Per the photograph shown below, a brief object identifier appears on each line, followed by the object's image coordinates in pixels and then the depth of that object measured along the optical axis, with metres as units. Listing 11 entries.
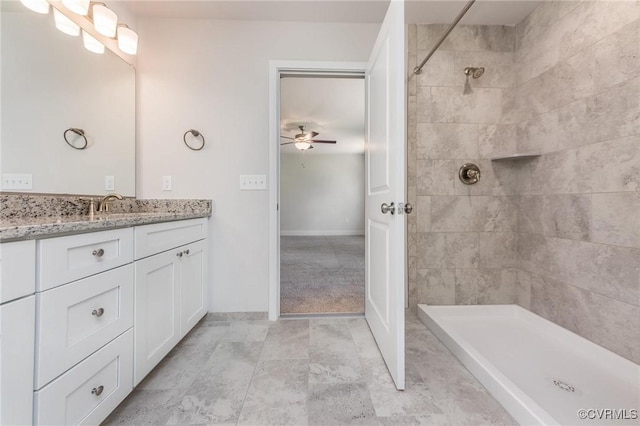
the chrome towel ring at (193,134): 1.85
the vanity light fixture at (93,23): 1.30
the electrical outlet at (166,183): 1.89
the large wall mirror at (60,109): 1.11
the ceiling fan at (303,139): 4.62
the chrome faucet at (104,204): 1.41
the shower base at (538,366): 1.12
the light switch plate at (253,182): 1.92
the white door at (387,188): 1.15
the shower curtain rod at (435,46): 1.37
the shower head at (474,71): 1.87
